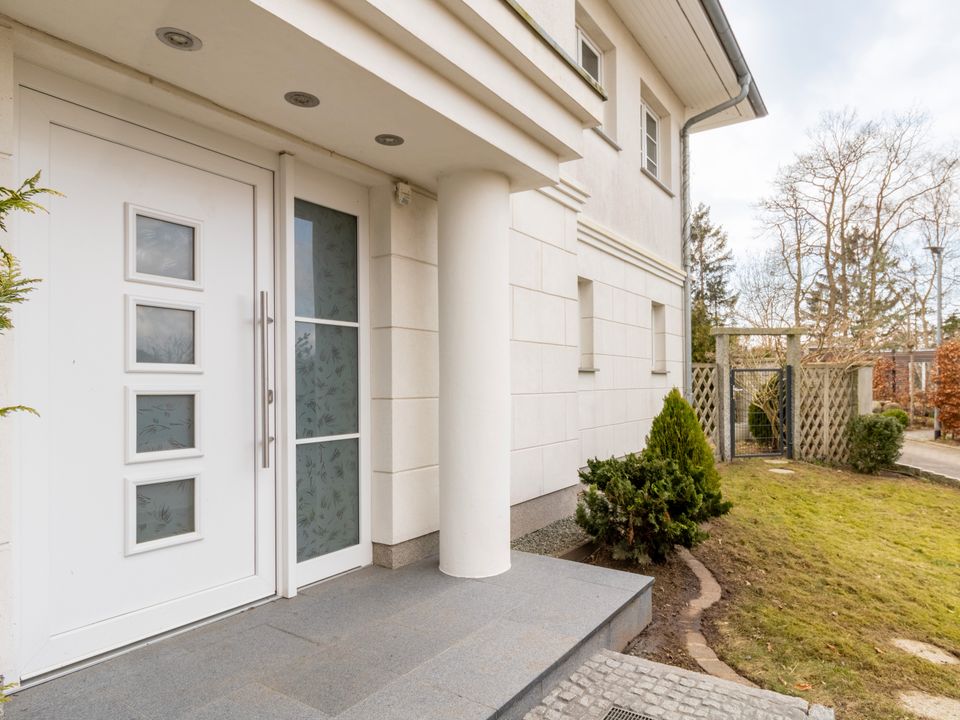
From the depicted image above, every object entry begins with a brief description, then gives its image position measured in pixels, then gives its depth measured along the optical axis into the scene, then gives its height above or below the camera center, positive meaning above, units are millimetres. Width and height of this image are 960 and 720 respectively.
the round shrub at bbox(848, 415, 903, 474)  8938 -1186
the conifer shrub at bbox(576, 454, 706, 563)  4105 -1009
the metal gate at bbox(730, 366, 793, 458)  10062 -810
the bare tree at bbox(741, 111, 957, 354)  16219 +4303
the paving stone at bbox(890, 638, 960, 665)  3152 -1574
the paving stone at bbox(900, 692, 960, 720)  2605 -1542
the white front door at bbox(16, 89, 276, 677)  2289 -71
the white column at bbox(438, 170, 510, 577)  3475 -58
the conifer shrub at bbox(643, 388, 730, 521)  5008 -628
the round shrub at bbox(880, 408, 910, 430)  11034 -951
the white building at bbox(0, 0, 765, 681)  2244 +383
